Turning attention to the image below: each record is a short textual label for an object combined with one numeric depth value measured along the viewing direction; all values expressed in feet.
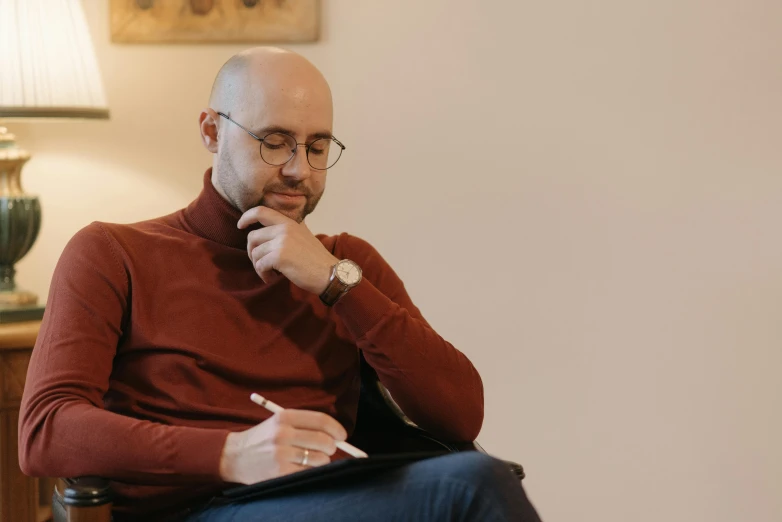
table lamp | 6.73
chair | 4.74
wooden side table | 6.64
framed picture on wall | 7.84
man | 4.39
